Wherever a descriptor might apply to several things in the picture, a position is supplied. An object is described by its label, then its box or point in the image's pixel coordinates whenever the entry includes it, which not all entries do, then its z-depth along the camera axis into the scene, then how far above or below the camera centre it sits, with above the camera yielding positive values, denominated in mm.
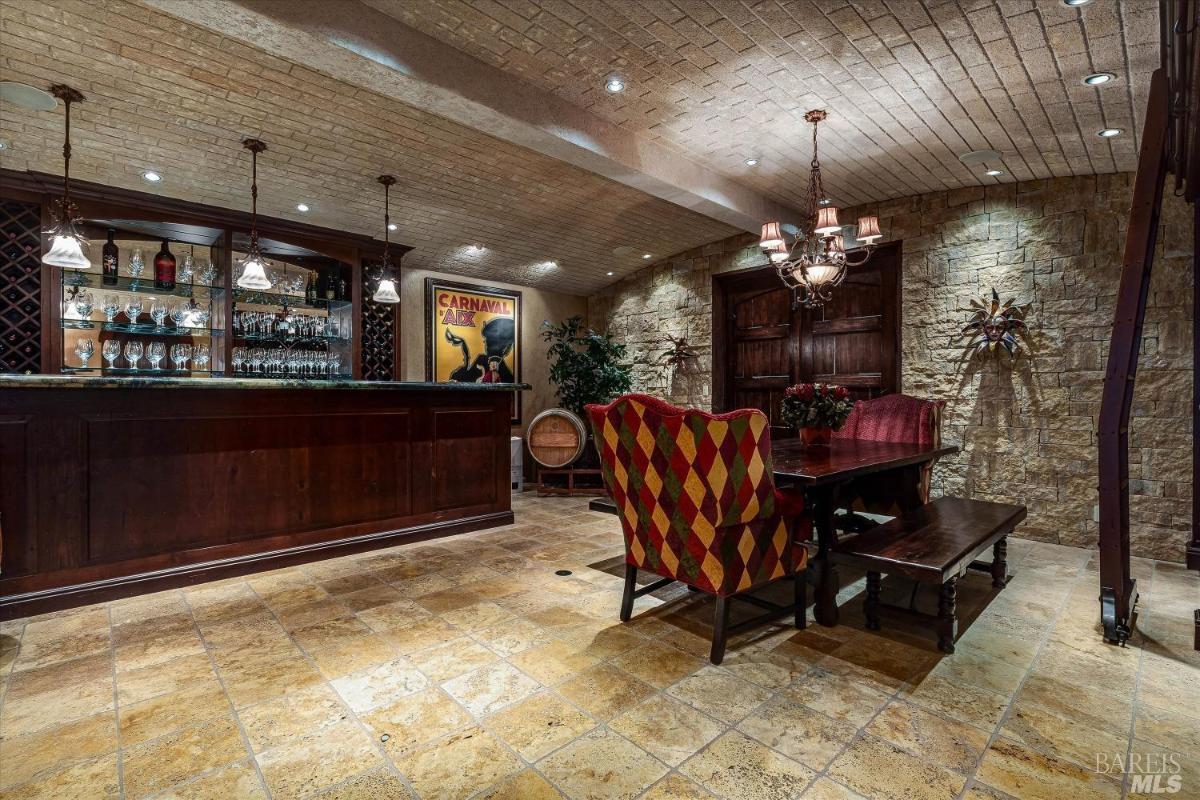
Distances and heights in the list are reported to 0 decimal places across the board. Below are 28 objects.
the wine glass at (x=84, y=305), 3967 +685
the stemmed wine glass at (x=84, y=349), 3979 +368
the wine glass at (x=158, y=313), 4402 +685
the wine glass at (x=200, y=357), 4758 +367
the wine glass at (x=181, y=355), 4531 +370
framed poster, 6719 +807
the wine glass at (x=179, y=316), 4605 +695
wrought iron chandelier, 3582 +1029
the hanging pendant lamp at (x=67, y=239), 3088 +902
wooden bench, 2192 -641
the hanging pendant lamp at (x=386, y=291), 4773 +919
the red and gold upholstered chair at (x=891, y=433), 3762 -265
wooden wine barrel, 6281 -448
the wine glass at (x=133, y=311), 4445 +715
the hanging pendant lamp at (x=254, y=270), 3895 +900
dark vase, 3352 -243
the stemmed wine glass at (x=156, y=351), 3877 +342
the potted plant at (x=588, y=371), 6793 +326
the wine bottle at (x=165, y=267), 4609 +1094
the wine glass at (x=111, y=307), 4395 +742
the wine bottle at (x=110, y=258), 4465 +1133
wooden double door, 5293 +613
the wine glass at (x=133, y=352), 3832 +334
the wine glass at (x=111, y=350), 3863 +350
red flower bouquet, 3283 -79
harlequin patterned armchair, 2082 -418
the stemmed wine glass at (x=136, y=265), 4246 +1028
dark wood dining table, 2365 -329
